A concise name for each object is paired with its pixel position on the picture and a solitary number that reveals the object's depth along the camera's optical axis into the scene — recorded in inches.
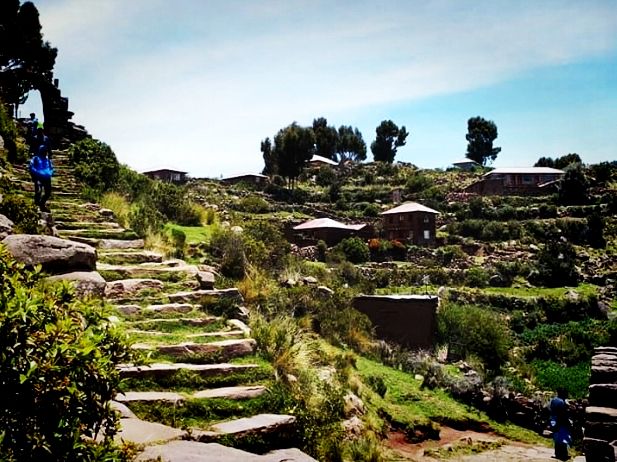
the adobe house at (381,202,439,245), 1727.4
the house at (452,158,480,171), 3056.1
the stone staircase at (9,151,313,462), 203.6
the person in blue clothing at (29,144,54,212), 418.0
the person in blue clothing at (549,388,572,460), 443.8
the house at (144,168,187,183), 2264.1
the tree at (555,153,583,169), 2620.6
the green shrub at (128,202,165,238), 507.5
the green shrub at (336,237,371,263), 1467.8
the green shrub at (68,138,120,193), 634.2
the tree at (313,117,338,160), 2965.1
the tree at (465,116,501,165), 3203.7
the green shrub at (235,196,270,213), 1740.2
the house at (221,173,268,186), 2359.7
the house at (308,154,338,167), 2650.1
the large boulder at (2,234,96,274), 286.2
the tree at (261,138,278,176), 2480.1
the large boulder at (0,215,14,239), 313.6
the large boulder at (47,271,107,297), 280.6
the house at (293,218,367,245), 1582.2
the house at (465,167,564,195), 2194.9
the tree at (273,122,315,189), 2215.8
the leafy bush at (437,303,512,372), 773.9
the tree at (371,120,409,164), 2982.3
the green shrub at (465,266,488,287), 1309.1
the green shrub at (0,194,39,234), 350.0
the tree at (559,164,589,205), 1968.5
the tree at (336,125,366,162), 3038.9
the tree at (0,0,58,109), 1039.8
